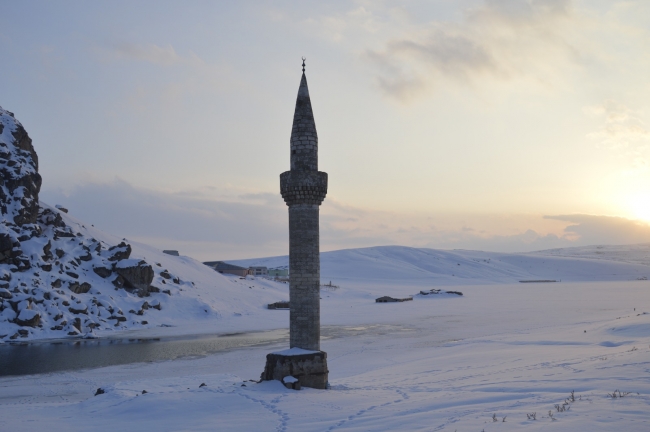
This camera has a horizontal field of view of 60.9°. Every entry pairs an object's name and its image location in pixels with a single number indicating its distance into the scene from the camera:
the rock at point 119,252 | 44.91
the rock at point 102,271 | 42.78
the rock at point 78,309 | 37.25
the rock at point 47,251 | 39.94
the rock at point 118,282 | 42.54
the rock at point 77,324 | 35.91
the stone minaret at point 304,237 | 18.25
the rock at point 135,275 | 43.31
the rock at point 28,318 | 33.97
